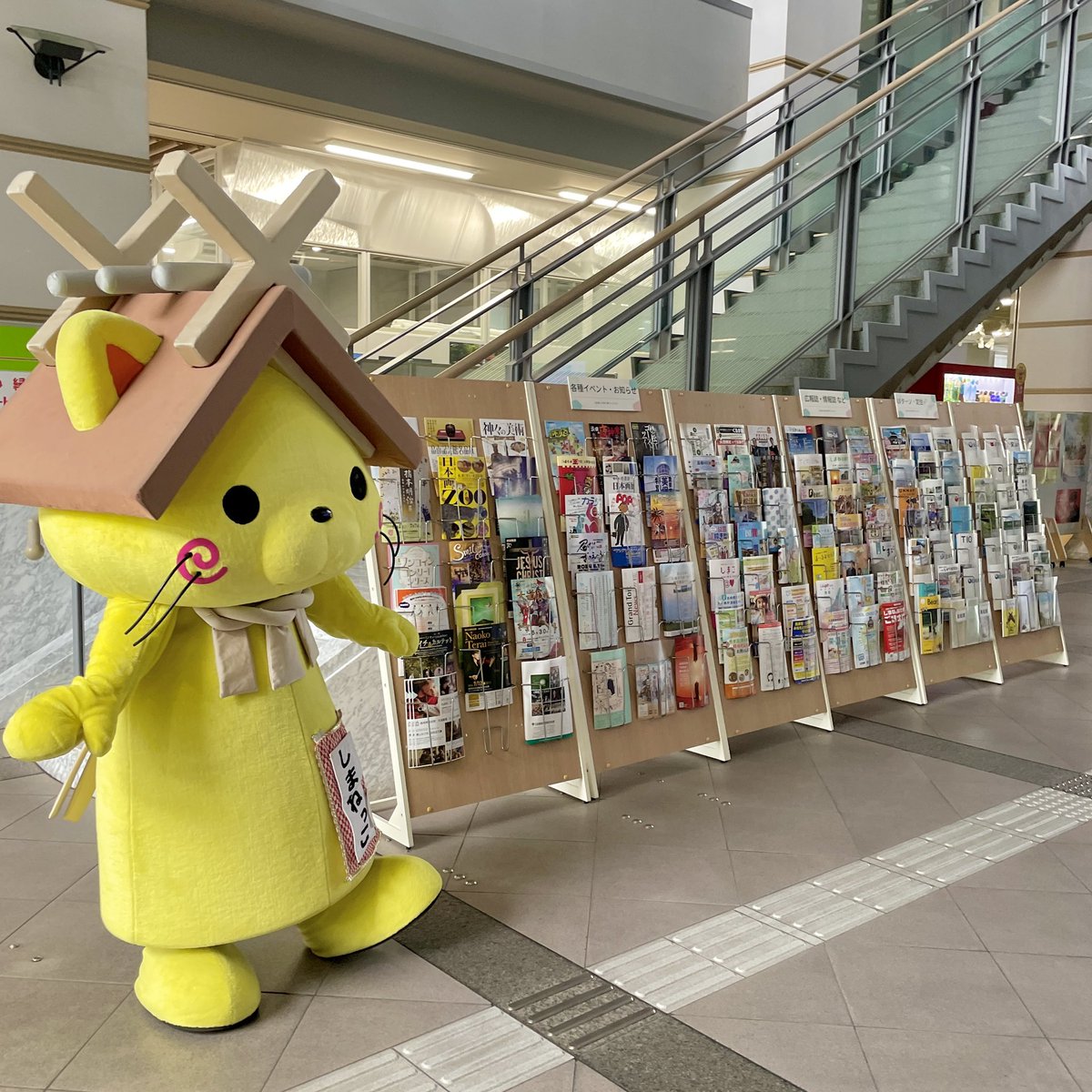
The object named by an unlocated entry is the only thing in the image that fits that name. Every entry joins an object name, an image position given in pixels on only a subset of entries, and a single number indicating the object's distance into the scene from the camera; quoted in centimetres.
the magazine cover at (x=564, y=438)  352
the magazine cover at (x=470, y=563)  326
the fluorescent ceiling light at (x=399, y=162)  828
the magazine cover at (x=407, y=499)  314
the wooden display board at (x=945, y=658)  477
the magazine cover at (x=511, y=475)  336
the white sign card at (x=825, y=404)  443
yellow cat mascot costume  193
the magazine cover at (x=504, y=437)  336
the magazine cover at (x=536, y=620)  337
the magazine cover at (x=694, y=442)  392
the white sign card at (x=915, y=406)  487
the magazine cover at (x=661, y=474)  375
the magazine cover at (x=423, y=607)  316
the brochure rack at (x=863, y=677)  438
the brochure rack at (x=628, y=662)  351
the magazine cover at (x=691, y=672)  381
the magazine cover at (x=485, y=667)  326
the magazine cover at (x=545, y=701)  339
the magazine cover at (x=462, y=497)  326
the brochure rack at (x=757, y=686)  394
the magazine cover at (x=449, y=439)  324
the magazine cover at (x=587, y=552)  353
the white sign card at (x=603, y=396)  359
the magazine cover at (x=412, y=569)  316
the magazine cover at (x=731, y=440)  404
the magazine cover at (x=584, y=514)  353
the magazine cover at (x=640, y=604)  365
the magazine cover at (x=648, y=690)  369
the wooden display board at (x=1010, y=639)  523
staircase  472
